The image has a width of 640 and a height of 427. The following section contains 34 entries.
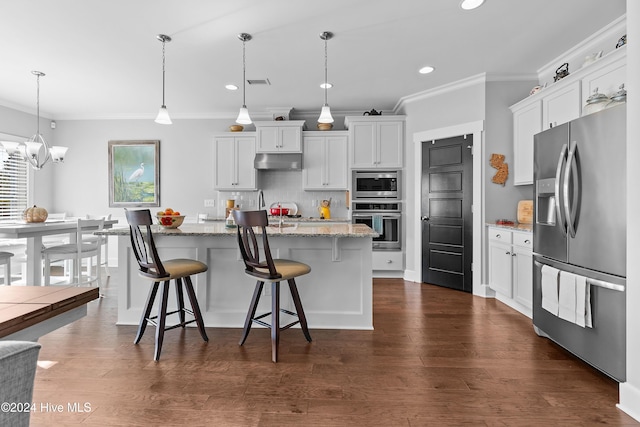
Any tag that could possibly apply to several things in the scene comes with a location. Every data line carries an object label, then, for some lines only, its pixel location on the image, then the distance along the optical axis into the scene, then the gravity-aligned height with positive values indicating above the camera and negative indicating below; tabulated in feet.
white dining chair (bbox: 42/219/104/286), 12.90 -1.45
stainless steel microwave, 17.28 +1.44
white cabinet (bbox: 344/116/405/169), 17.25 +3.65
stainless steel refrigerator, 6.41 -0.22
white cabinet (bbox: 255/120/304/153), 18.10 +4.07
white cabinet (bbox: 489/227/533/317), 10.80 -1.81
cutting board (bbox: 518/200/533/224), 12.59 +0.11
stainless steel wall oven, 17.12 -0.27
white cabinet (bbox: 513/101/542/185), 12.39 +2.88
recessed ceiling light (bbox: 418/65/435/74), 13.30 +5.66
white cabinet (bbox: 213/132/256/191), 18.67 +2.96
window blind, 17.39 +1.48
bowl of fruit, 9.97 -0.16
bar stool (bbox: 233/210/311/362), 7.57 -1.40
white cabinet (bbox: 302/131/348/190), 18.19 +2.83
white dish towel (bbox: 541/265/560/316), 8.04 -1.79
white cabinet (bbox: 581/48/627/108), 9.11 +3.81
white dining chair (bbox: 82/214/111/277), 15.02 -1.17
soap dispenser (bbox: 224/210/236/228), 10.19 -0.29
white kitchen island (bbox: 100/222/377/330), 9.79 -1.85
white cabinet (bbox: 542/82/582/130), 10.66 +3.52
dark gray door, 14.57 +0.08
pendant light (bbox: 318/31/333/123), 10.57 +3.28
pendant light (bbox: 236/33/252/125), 10.66 +3.29
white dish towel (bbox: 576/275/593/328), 7.08 -1.84
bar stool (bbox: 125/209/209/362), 8.02 -1.47
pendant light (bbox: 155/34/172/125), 10.76 +3.17
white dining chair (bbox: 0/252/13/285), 11.81 -1.67
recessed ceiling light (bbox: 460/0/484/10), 8.88 +5.47
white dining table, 10.73 -0.71
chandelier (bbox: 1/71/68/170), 13.22 +2.50
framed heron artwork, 19.85 +2.38
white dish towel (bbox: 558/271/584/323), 7.43 -1.84
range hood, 18.21 +2.78
